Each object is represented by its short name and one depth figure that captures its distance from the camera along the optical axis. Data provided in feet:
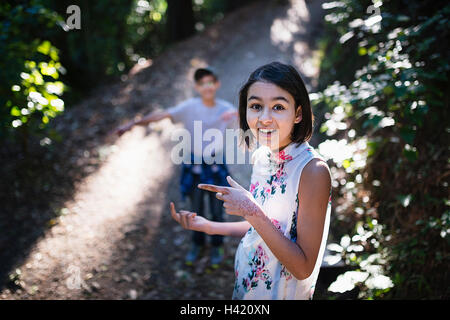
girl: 4.46
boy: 11.46
